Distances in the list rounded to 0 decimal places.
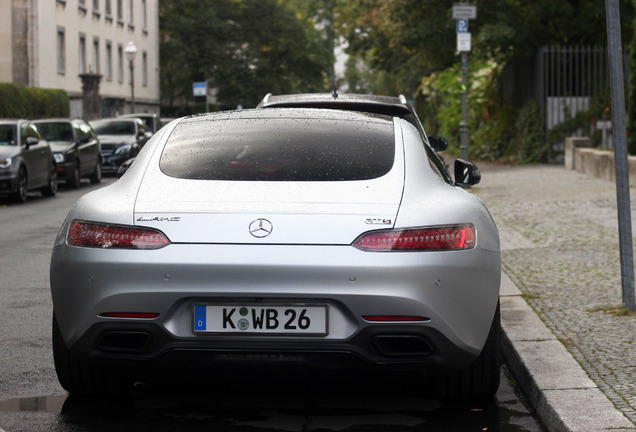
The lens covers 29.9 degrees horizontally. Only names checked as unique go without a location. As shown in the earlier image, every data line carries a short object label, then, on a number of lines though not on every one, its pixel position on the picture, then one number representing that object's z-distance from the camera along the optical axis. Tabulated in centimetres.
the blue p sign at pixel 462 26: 2289
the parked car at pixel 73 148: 2614
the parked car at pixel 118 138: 3222
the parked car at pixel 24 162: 2128
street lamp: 4612
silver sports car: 489
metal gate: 3011
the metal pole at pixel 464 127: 2412
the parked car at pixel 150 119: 4137
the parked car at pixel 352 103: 1012
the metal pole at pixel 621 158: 748
